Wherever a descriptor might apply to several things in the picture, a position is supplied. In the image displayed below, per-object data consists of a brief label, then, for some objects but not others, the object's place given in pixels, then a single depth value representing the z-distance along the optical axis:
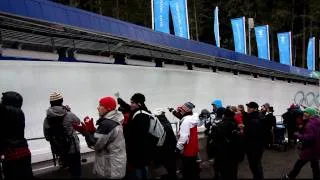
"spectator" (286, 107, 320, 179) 4.93
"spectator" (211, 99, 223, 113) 7.43
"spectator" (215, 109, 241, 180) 4.88
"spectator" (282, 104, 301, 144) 10.06
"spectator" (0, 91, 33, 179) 3.44
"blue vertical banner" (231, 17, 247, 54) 18.96
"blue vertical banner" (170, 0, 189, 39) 13.92
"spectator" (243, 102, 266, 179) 5.20
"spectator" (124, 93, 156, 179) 3.84
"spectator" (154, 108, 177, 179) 5.29
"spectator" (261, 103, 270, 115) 9.19
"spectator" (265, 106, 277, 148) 8.15
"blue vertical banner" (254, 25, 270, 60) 21.11
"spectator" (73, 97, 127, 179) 3.63
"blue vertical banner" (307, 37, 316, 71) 25.10
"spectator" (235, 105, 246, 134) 5.51
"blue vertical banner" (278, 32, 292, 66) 22.90
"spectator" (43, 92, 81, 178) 4.61
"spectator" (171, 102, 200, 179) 4.86
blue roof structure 5.69
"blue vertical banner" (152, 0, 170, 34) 13.23
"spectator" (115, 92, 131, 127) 4.74
